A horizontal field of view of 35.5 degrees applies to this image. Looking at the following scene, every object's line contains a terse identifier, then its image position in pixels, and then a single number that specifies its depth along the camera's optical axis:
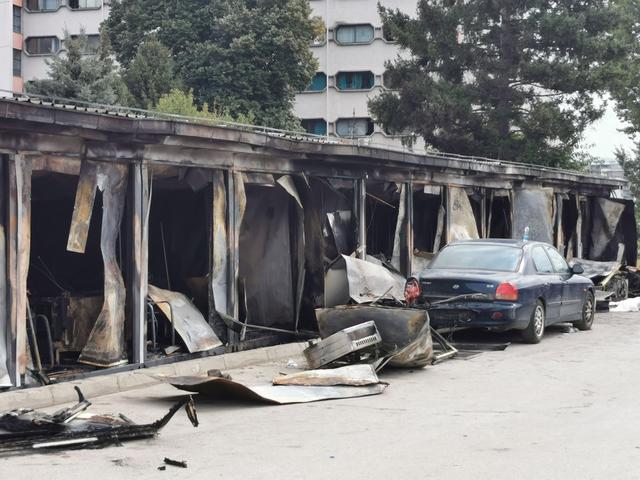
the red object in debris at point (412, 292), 15.47
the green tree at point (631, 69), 49.19
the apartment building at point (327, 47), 67.06
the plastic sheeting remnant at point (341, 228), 17.64
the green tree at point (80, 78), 41.50
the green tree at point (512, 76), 40.19
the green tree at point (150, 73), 49.97
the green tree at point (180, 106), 44.25
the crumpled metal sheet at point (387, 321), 12.75
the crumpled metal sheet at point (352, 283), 16.72
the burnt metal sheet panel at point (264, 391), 10.34
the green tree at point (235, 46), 51.59
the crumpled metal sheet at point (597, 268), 24.84
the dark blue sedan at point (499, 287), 15.12
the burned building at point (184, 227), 11.25
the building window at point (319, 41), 67.31
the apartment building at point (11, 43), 66.62
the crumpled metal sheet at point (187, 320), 13.59
